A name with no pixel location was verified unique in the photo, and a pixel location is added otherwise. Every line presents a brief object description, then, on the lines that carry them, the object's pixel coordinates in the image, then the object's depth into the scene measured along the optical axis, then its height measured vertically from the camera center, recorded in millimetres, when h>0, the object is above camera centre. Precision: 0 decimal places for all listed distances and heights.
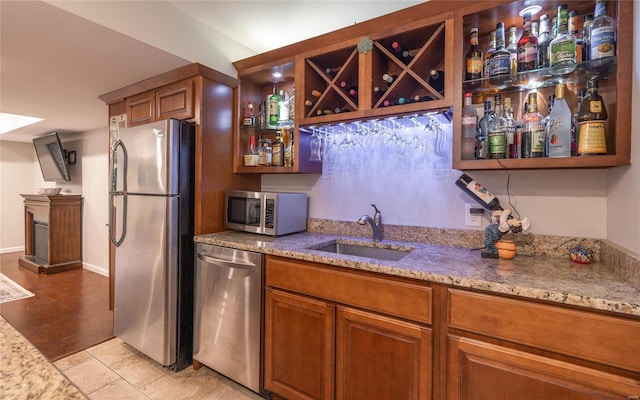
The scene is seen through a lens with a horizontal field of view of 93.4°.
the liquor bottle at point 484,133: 1563 +335
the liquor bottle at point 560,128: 1370 +318
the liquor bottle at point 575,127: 1384 +326
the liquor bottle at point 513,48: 1480 +737
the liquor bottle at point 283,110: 2291 +648
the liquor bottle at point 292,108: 2221 +651
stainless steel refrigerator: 1977 -299
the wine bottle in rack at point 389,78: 1703 +669
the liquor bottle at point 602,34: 1262 +689
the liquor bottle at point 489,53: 1521 +732
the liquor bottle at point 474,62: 1544 +690
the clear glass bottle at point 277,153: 2268 +314
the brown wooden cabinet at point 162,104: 2139 +697
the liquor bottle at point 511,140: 1532 +289
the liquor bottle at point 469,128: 1540 +351
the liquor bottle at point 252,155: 2318 +304
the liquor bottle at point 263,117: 2339 +609
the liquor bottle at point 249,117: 2332 +603
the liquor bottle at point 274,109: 2275 +646
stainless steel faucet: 1861 -173
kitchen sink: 1821 -352
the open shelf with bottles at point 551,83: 1232 +555
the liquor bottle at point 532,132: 1433 +315
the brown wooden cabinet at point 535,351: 949 -538
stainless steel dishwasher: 1736 -720
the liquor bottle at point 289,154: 2227 +301
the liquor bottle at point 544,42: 1425 +735
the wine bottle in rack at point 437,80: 1627 +635
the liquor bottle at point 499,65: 1471 +644
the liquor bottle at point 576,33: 1354 +755
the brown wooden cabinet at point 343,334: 1281 -663
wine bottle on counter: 1644 +19
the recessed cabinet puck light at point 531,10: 1424 +893
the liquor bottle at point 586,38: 1337 +721
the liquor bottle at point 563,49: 1317 +656
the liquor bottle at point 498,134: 1515 +319
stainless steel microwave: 2047 -123
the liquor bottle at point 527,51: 1441 +700
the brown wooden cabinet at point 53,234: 4395 -622
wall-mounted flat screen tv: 4586 +565
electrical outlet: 1750 -123
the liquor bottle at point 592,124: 1281 +315
